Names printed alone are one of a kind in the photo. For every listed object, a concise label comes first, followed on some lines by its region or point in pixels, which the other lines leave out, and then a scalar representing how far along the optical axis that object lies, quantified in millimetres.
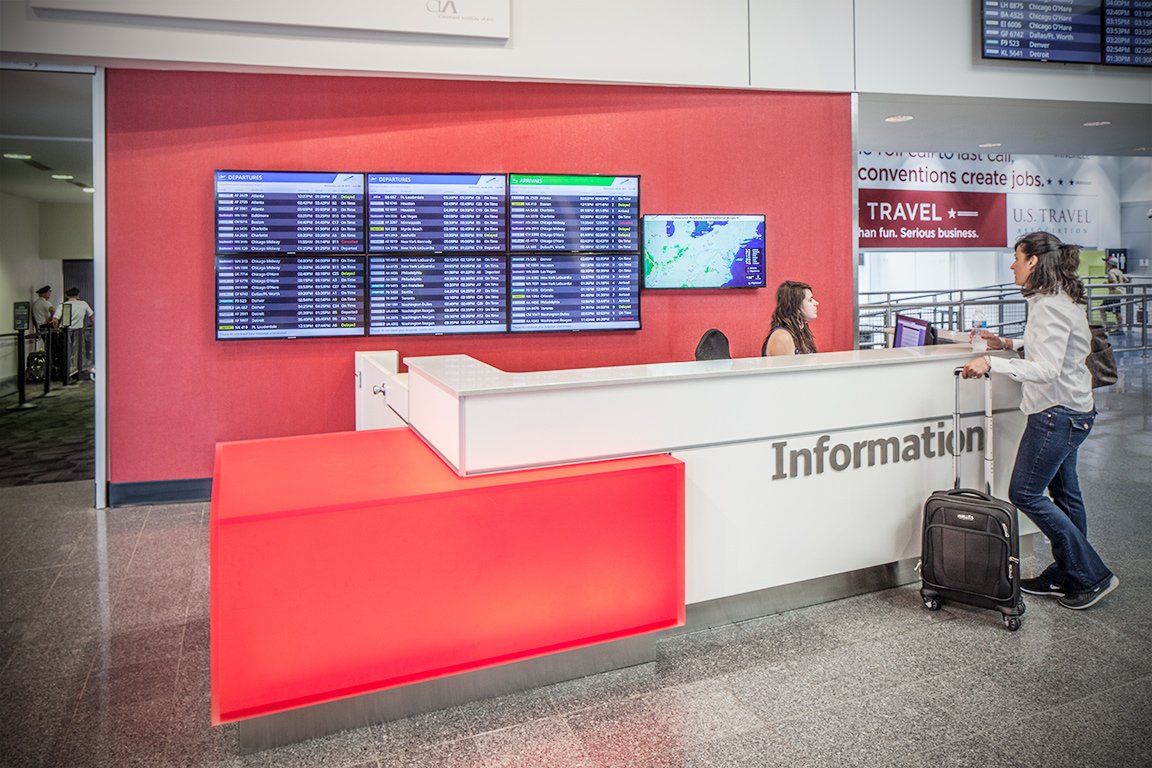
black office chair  3779
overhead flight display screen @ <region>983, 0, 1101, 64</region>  5953
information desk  2578
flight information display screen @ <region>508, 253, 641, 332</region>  5301
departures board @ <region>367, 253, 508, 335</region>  5062
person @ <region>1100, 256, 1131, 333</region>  11923
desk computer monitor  3842
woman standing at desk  3031
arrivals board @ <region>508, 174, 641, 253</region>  5258
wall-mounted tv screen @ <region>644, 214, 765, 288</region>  5547
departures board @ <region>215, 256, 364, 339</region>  4867
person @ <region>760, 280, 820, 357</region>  4309
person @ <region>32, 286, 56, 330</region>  10524
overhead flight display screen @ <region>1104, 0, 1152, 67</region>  6242
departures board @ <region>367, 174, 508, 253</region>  5027
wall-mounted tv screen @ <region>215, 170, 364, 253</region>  4828
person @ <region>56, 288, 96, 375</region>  10531
